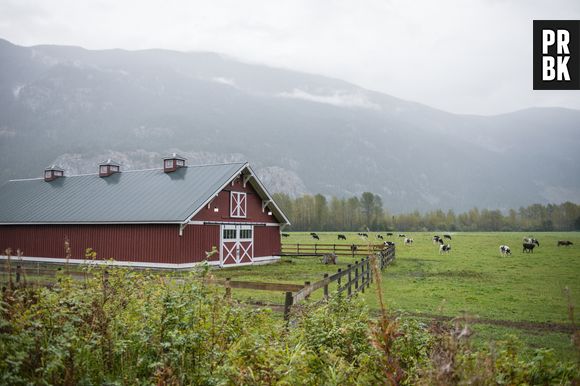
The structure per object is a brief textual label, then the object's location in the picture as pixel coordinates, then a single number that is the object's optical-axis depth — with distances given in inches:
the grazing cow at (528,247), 1694.1
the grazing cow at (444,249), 1687.9
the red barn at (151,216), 1039.6
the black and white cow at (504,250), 1557.5
